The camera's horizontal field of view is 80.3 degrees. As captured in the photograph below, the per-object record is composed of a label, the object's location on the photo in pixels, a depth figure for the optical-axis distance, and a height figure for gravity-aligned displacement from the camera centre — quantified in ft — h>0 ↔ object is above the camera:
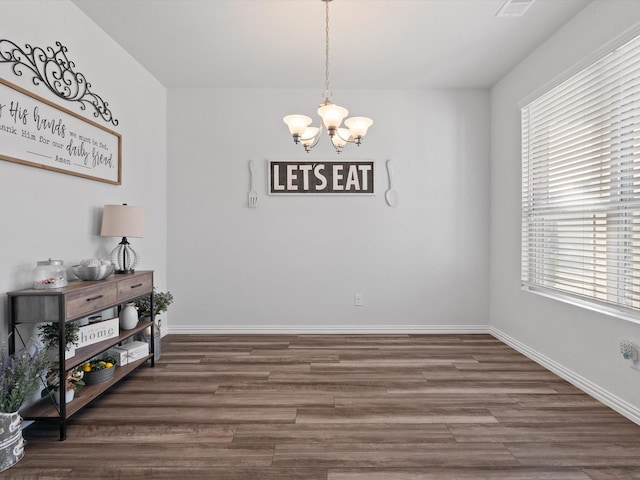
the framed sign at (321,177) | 13.37 +2.19
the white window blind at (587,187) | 7.53 +1.22
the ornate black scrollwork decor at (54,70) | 6.93 +3.44
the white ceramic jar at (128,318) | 9.37 -1.94
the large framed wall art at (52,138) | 6.78 +2.13
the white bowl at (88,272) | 7.93 -0.68
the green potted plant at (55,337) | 6.78 -1.76
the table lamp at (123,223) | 9.00 +0.40
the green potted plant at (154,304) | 10.29 -1.81
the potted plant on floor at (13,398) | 5.85 -2.48
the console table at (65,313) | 6.53 -1.32
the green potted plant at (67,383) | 6.71 -2.65
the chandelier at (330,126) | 7.53 +2.39
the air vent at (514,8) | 8.34 +5.21
